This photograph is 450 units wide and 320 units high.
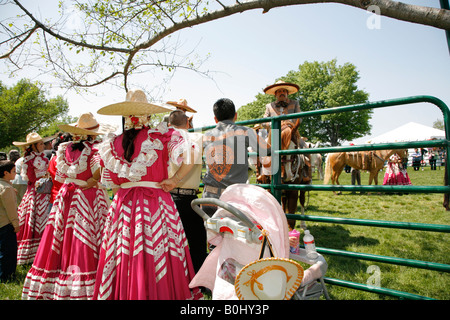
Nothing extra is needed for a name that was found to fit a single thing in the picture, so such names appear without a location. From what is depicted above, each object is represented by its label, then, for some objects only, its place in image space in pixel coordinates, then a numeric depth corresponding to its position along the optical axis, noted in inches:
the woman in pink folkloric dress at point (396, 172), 446.6
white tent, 924.5
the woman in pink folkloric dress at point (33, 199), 204.2
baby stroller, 72.2
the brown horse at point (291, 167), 182.9
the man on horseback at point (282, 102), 193.9
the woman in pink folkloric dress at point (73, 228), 118.0
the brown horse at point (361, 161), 502.0
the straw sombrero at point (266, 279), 65.0
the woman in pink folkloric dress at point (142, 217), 94.3
